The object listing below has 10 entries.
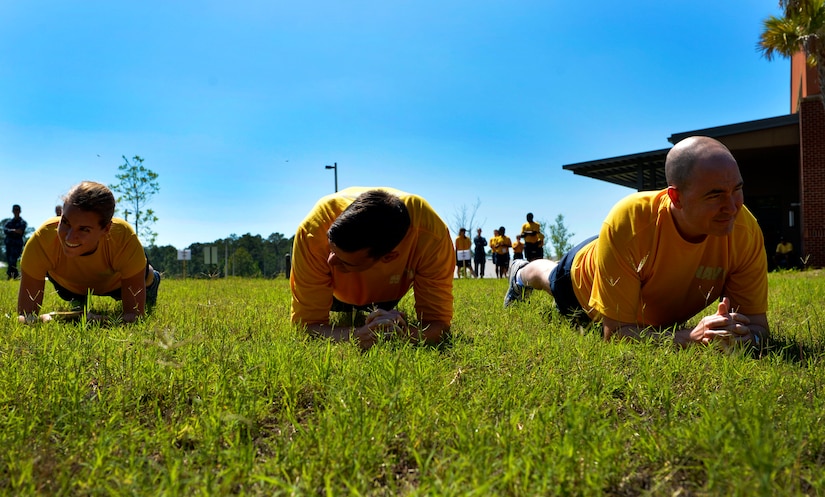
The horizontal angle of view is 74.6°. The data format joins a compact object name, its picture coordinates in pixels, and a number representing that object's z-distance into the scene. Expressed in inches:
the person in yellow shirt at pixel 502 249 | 773.9
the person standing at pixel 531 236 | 693.9
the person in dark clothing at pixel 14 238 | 566.3
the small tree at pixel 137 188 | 1149.7
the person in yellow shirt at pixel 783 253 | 741.9
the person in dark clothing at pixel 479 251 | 828.4
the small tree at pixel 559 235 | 1620.3
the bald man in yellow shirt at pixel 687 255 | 117.3
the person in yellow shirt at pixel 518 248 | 797.9
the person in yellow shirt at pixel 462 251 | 787.4
